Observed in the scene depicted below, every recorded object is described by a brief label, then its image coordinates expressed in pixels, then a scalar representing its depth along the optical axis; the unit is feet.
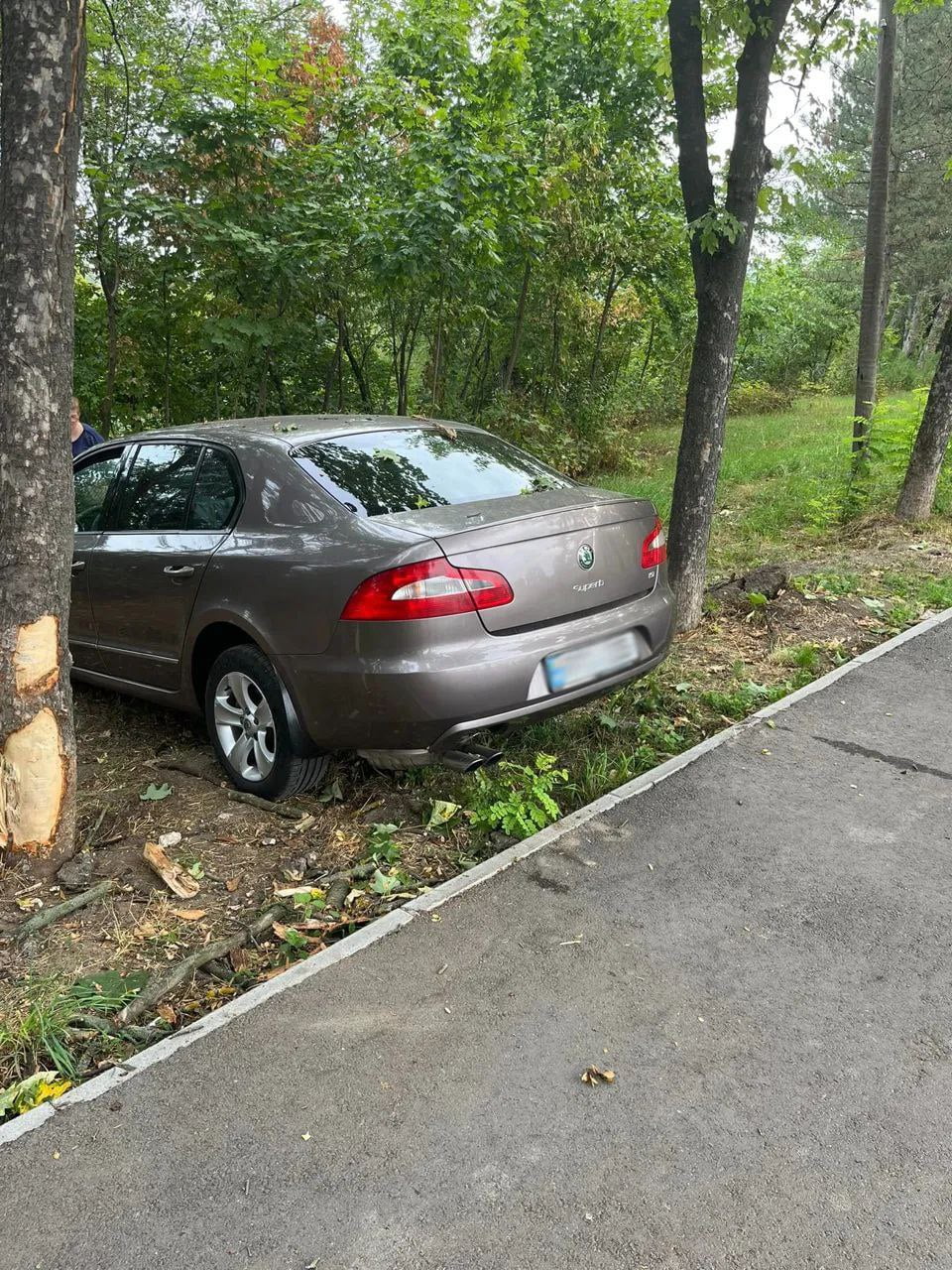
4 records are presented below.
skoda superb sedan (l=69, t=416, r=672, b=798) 11.55
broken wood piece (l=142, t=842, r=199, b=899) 11.41
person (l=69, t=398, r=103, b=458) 22.60
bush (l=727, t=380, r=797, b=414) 72.90
